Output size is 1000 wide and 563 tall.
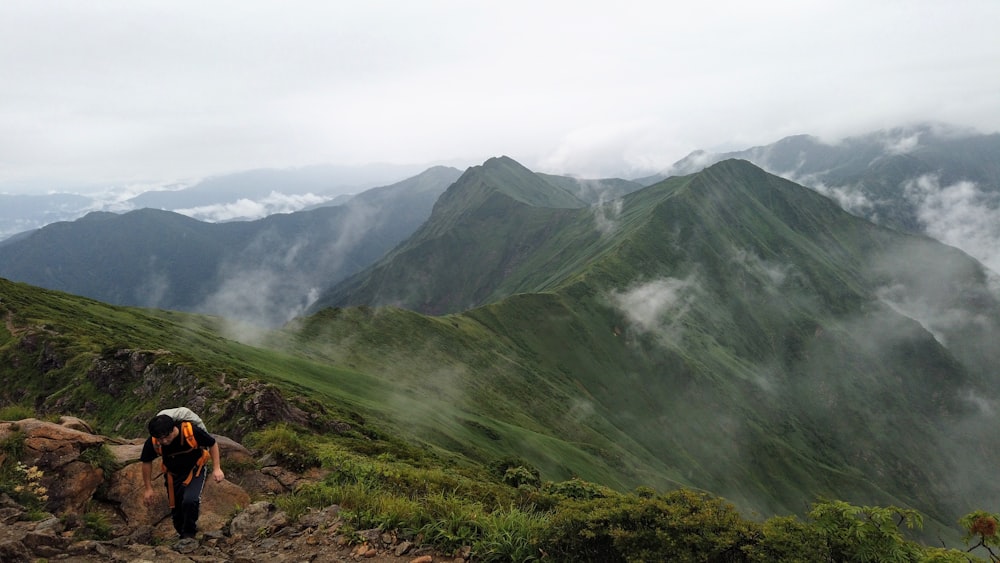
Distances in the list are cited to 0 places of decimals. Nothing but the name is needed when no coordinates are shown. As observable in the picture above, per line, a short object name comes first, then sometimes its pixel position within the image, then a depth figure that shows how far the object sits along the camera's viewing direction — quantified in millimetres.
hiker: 12023
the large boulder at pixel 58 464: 12977
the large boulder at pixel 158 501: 13250
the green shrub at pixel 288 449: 17578
